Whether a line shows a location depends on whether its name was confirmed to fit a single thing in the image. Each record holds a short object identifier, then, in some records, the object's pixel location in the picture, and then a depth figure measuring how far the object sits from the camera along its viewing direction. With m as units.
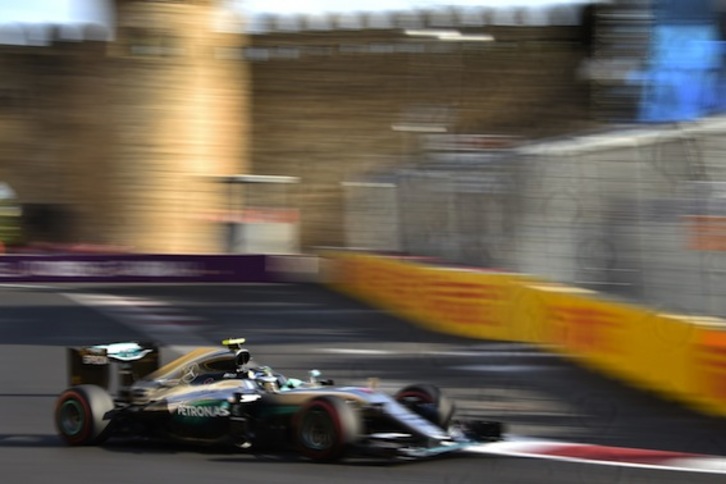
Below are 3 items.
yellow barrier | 16.36
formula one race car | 12.64
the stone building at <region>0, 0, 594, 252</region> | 53.66
